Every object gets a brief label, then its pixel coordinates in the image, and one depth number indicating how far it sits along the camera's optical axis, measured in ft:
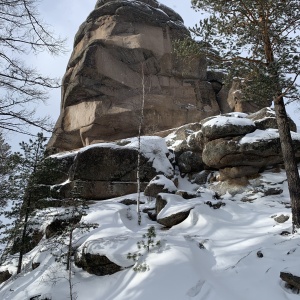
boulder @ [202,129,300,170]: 50.55
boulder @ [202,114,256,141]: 53.42
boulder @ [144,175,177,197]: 48.55
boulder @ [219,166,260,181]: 52.06
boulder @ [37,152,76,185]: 40.52
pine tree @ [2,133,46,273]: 38.58
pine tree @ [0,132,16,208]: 35.72
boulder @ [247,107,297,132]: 55.62
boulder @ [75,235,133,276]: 29.19
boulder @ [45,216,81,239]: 43.95
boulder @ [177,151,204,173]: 59.57
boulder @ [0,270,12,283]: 40.42
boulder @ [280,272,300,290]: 20.54
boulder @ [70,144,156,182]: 55.72
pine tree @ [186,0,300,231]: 29.84
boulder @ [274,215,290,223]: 33.45
